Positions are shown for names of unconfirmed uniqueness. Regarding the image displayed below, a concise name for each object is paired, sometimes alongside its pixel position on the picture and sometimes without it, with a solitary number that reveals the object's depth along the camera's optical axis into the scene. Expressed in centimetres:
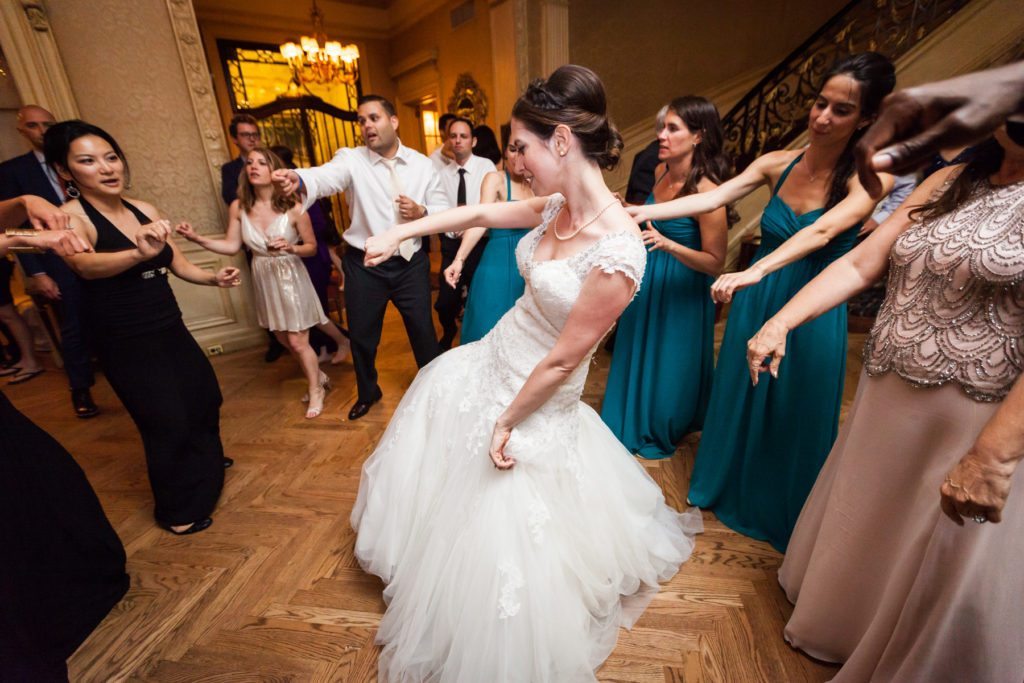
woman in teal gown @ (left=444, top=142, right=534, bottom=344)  240
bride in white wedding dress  109
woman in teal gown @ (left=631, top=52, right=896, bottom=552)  142
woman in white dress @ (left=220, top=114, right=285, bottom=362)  362
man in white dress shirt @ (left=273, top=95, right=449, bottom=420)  249
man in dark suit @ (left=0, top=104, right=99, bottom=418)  283
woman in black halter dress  164
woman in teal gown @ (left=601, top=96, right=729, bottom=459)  200
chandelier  603
